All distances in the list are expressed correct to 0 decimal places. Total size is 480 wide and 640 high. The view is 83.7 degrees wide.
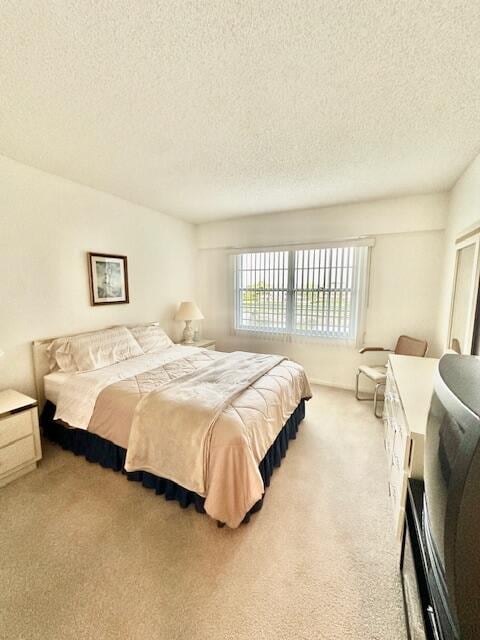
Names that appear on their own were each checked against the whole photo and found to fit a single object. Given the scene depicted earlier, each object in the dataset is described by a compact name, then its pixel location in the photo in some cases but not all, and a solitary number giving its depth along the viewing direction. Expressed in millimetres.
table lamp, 4020
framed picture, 3053
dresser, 1318
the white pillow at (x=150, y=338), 3312
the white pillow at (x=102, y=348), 2600
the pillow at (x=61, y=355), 2566
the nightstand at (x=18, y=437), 1972
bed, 1632
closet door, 1974
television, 550
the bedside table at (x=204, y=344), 4051
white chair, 2932
